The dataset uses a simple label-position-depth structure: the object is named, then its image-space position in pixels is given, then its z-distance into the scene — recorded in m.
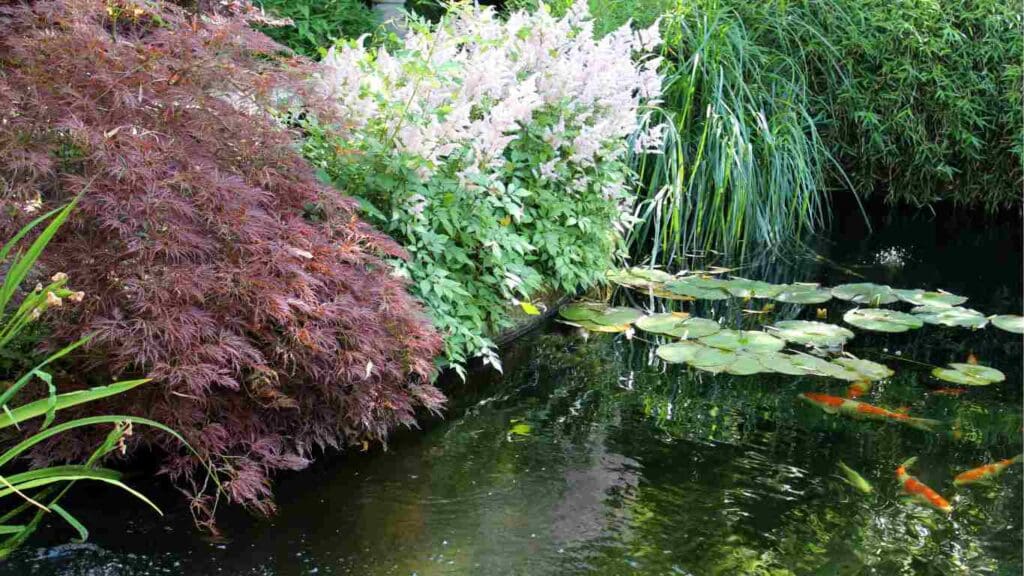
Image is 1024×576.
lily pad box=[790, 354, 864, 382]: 3.92
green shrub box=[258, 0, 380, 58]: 5.92
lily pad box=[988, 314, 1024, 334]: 4.64
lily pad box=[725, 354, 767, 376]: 3.91
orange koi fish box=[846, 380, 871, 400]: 3.80
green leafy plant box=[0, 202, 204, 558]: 2.15
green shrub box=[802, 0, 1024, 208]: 7.09
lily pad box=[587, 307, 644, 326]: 4.58
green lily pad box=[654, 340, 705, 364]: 4.08
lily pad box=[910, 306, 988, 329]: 4.71
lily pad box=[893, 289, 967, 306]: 4.93
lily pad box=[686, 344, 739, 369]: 3.99
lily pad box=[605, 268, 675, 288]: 5.10
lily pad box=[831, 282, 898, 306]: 4.96
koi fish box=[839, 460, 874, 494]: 3.04
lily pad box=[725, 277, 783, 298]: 5.03
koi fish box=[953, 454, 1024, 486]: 3.12
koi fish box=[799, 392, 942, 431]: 3.57
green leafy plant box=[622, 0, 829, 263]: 5.63
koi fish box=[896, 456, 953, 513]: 2.93
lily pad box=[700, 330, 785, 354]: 4.15
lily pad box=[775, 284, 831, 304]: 4.94
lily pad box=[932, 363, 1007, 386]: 3.96
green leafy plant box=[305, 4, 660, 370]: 3.43
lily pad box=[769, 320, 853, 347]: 4.31
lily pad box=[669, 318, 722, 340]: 4.36
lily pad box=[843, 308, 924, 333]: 4.47
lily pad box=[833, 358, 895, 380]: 3.96
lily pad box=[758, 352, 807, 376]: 3.90
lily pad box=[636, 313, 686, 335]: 4.41
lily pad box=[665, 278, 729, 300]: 4.95
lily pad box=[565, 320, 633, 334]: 4.51
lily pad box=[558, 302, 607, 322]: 4.68
